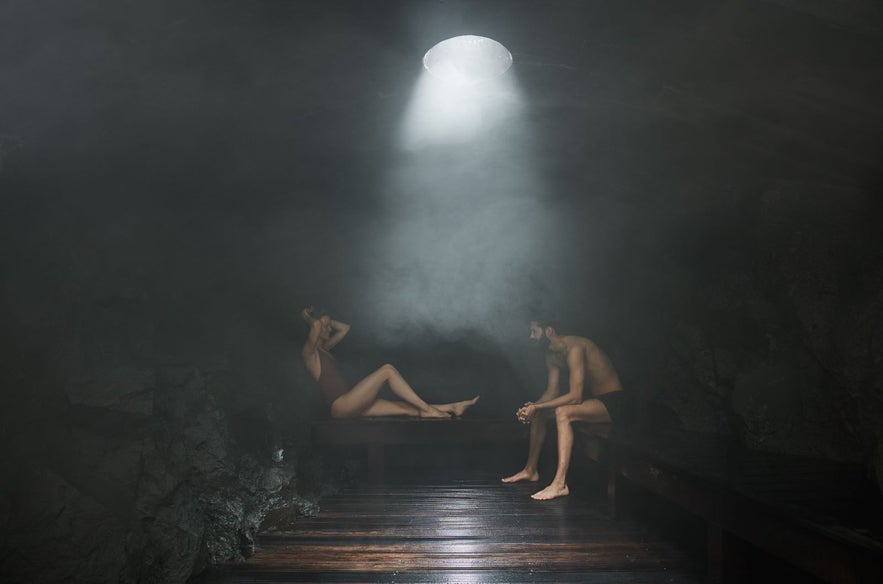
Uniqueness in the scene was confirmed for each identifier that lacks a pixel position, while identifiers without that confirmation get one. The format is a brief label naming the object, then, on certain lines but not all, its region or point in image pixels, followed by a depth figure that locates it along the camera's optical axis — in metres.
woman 5.82
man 4.70
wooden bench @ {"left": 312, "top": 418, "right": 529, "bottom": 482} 5.55
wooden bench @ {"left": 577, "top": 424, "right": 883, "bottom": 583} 1.96
